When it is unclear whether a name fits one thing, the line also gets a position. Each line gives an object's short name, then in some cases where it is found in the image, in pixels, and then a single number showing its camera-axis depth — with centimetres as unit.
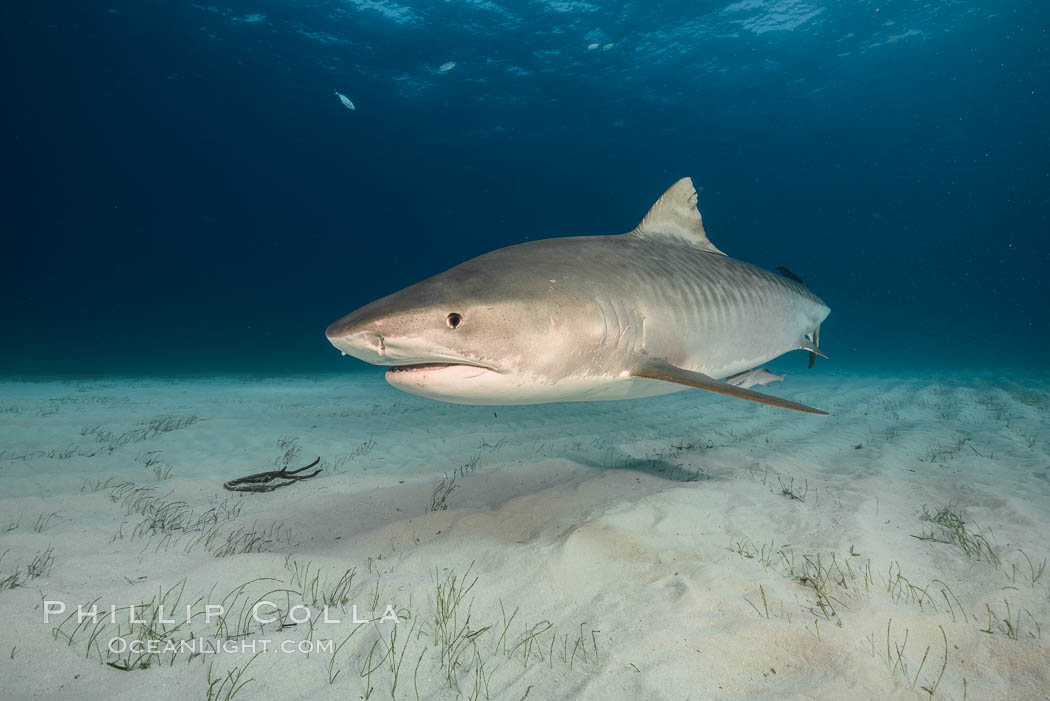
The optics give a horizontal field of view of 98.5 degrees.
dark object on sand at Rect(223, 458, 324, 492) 432
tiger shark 242
